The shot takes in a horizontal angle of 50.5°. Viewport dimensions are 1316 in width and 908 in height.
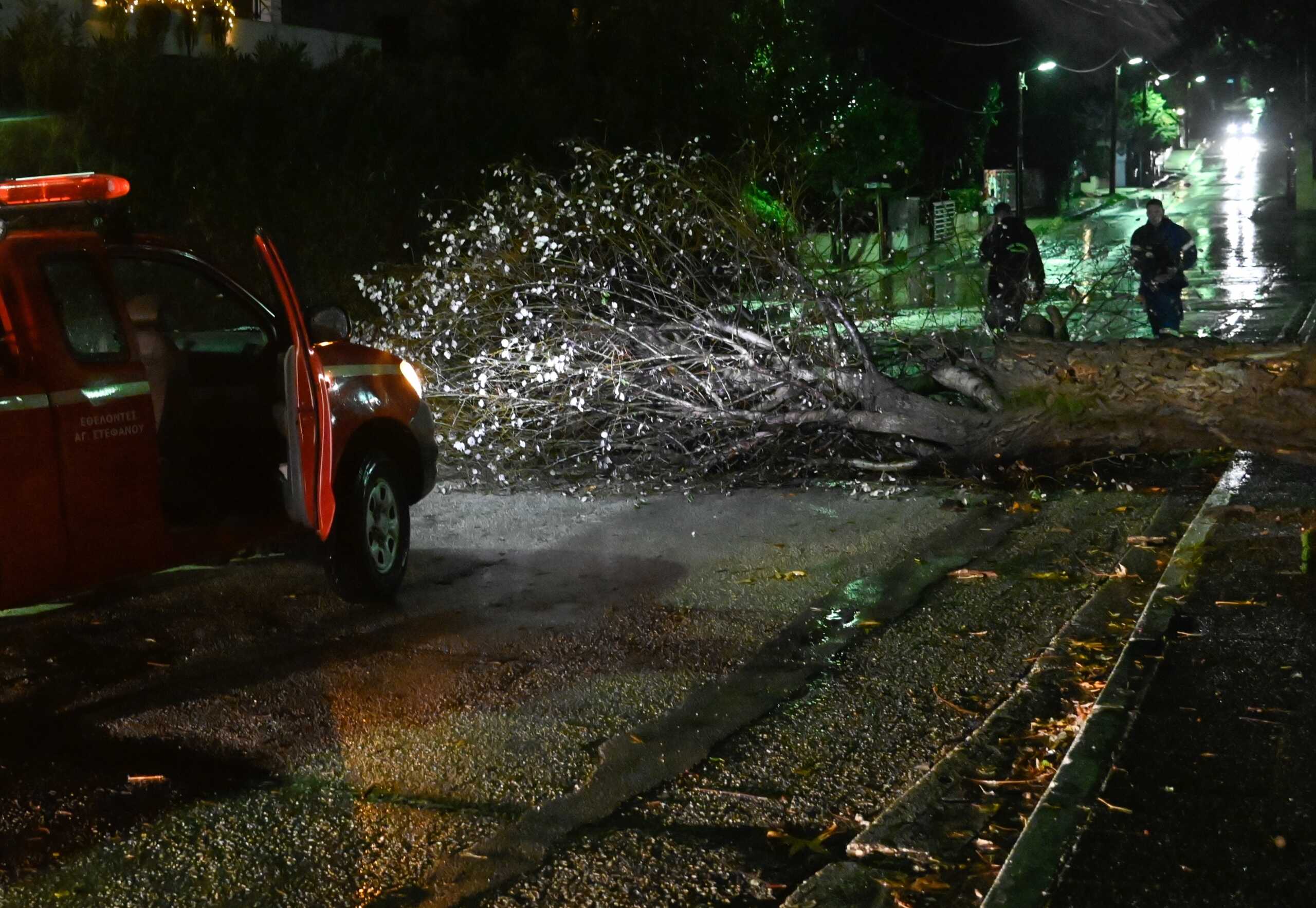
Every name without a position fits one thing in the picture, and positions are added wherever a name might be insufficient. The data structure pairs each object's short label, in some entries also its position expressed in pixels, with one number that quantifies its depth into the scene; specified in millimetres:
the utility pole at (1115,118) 54406
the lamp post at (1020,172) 33688
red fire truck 5496
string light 17309
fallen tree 9000
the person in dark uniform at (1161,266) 14109
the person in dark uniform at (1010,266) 12031
